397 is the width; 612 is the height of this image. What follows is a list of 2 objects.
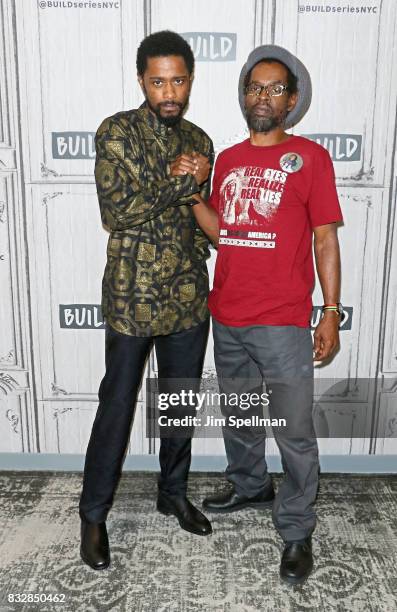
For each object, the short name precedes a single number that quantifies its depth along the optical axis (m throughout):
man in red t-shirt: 2.26
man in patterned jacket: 2.16
